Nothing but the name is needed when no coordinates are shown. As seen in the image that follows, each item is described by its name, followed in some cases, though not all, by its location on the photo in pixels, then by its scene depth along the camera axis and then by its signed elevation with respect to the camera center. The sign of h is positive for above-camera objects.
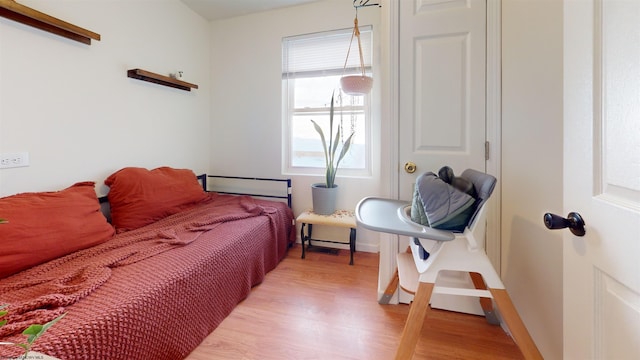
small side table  2.42 -0.41
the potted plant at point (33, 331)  0.42 -0.26
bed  0.96 -0.50
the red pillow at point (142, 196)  2.00 -0.16
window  2.74 +0.82
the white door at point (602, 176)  0.50 +0.00
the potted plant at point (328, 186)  2.60 -0.10
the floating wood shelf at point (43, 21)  1.45 +0.94
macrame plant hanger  2.31 +0.82
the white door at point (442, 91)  1.61 +0.54
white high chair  1.06 -0.37
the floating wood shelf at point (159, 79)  2.22 +0.90
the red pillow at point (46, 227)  1.28 -0.27
